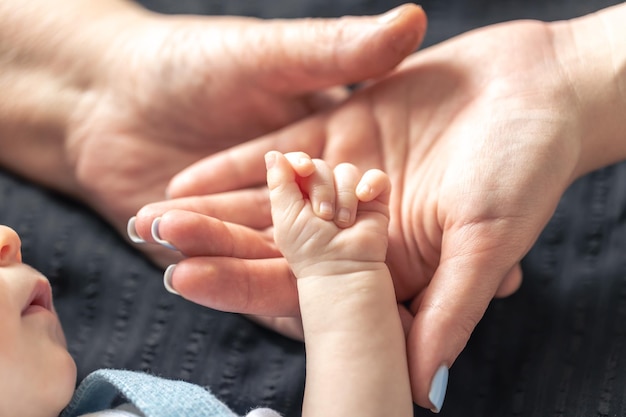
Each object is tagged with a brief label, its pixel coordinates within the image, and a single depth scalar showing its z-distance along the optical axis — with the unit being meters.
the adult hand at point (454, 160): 0.55
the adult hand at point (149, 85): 0.61
